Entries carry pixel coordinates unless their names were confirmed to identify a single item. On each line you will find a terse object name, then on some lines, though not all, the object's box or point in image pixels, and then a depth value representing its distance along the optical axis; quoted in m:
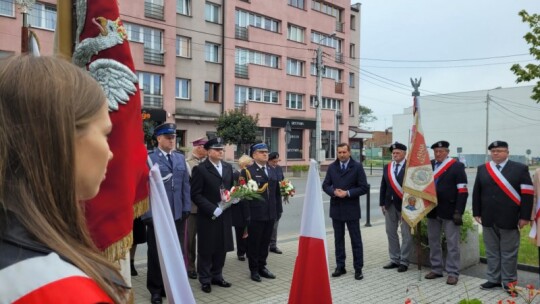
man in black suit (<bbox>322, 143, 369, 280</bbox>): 7.01
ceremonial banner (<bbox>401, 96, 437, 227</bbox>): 6.88
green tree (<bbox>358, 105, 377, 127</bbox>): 102.19
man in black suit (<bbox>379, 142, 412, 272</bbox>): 7.52
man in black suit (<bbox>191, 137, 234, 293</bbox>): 6.28
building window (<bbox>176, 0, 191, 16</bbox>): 29.55
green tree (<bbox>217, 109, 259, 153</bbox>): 28.27
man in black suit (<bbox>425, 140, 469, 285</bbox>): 6.75
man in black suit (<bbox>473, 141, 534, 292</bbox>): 6.17
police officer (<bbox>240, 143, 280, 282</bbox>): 6.86
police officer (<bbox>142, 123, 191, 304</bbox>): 5.66
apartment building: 27.29
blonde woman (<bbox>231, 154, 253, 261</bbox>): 6.97
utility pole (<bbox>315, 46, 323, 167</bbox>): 27.53
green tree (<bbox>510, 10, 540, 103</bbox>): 10.83
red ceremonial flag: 1.87
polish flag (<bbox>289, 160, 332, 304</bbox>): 3.28
